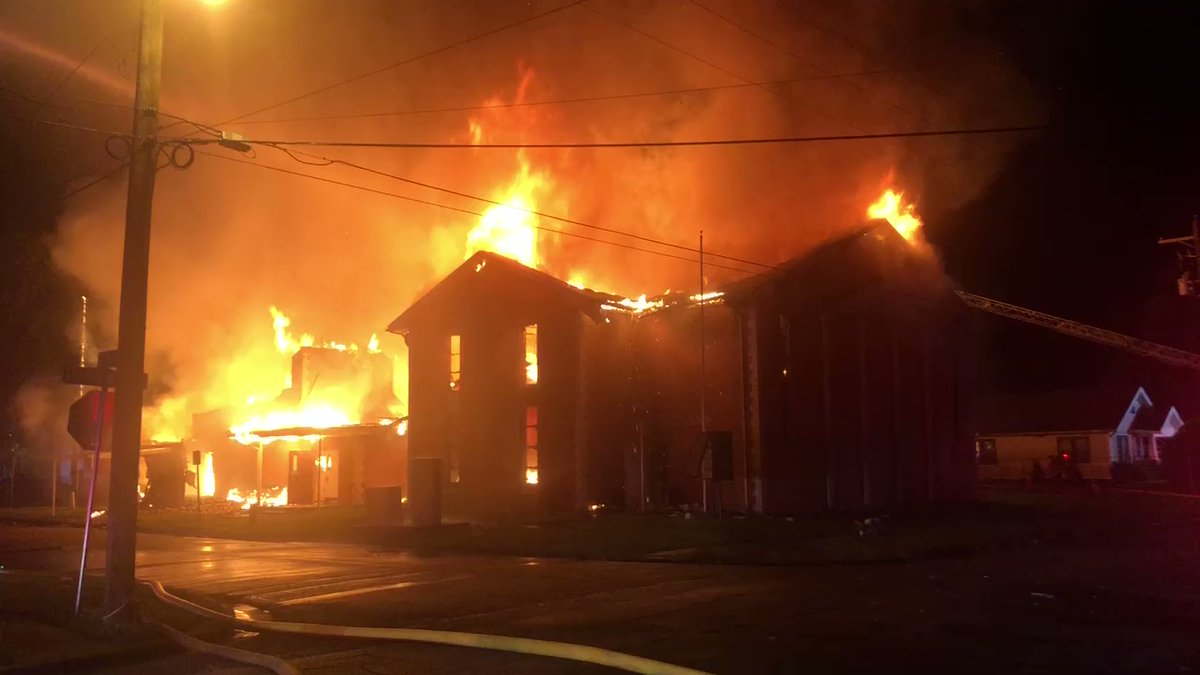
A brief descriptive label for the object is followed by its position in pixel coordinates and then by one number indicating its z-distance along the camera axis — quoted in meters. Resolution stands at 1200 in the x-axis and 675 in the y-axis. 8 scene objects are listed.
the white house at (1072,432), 49.84
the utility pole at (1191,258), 20.09
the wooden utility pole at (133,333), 9.85
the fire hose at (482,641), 7.80
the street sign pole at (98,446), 10.28
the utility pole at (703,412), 25.25
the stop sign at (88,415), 10.75
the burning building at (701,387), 25.58
